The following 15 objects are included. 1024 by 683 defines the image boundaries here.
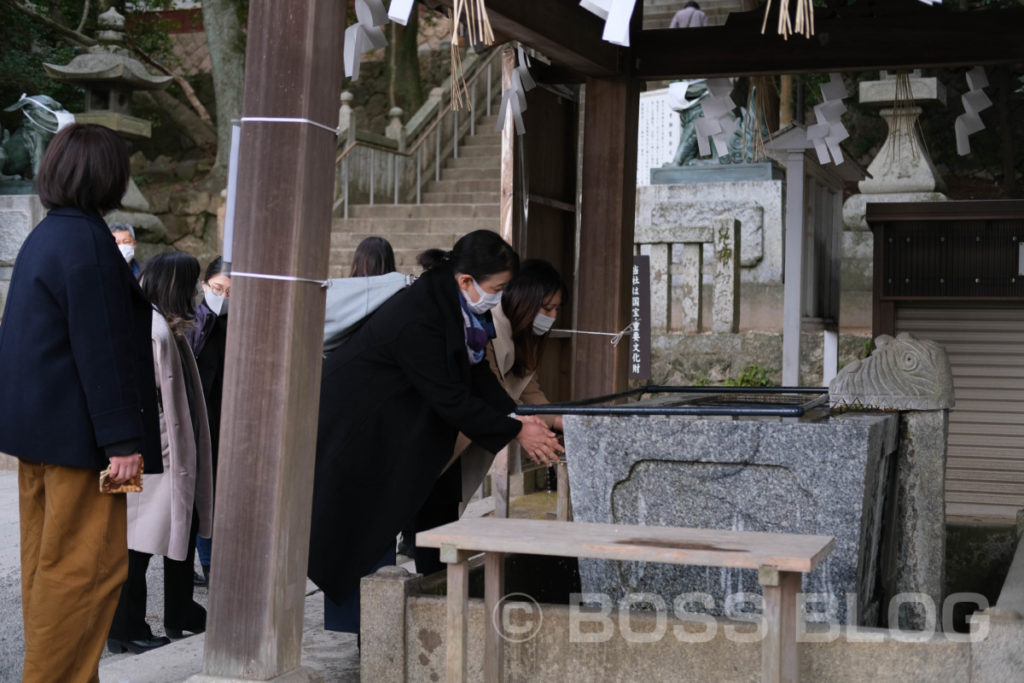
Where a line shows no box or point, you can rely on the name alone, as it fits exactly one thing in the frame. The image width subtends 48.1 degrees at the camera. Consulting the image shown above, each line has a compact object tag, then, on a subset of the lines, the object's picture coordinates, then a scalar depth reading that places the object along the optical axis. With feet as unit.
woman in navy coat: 10.85
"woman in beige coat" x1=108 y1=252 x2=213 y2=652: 15.97
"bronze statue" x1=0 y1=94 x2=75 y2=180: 35.73
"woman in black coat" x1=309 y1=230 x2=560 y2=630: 13.42
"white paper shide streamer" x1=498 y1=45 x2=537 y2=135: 20.65
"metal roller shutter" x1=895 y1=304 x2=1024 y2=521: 23.84
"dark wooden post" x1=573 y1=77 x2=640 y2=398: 21.95
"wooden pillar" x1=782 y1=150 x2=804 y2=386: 23.97
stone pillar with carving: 13.70
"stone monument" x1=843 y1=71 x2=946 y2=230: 32.53
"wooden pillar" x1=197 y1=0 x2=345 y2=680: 11.22
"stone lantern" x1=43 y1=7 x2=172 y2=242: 40.40
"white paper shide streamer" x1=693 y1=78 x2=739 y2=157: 24.13
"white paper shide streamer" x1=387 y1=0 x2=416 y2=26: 12.05
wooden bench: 9.53
